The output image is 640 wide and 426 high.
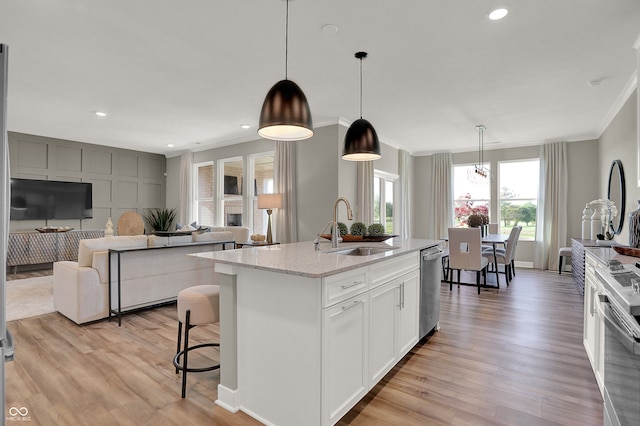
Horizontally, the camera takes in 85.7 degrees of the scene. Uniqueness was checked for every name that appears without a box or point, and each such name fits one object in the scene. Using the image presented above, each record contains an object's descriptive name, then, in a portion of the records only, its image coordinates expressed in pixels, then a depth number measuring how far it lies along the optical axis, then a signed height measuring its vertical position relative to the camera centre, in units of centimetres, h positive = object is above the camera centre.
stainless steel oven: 119 -59
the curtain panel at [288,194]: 609 +34
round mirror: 464 +36
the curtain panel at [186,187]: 819 +62
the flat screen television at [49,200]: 659 +25
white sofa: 357 -70
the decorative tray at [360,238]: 319 -22
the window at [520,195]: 743 +44
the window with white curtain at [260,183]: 702 +63
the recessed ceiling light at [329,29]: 280 +152
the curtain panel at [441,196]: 823 +44
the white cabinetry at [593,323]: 217 -75
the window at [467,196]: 795 +45
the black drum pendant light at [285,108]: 212 +66
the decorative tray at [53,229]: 655 -33
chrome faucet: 282 -18
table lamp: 600 +21
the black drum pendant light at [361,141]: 306 +65
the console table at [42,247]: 604 -64
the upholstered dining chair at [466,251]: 489 -54
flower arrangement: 435 +1
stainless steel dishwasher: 302 -69
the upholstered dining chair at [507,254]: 542 -65
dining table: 517 -39
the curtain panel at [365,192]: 605 +39
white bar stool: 228 -64
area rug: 394 -114
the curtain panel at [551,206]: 687 +18
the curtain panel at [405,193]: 786 +49
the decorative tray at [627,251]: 229 -24
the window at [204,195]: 803 +43
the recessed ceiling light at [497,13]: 255 +151
